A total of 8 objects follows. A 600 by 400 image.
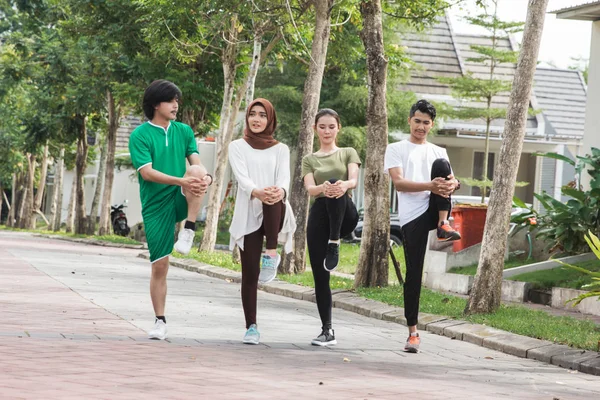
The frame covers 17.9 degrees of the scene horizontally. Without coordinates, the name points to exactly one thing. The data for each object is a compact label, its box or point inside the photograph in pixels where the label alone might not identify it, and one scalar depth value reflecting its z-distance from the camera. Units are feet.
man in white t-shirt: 54.12
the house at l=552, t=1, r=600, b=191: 112.54
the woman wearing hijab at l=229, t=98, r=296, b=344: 52.83
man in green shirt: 50.32
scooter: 262.44
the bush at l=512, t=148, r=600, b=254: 92.51
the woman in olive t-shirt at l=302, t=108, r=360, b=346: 53.86
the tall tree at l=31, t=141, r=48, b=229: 306.24
